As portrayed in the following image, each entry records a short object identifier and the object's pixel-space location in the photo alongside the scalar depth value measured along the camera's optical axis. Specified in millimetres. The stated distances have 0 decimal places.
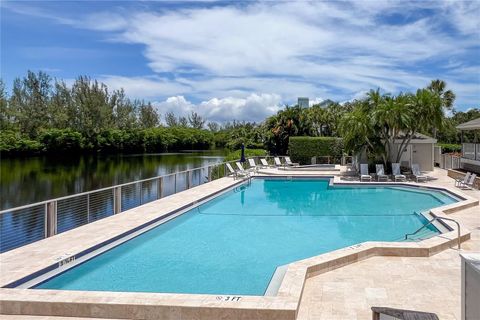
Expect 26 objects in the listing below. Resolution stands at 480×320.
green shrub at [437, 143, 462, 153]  32281
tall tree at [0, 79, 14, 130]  50781
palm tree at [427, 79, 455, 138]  40469
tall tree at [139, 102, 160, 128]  78125
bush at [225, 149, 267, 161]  27778
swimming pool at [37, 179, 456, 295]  6906
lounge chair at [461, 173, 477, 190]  16078
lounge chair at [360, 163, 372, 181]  19047
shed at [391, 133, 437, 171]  22953
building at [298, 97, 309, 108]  74000
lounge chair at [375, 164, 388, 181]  19016
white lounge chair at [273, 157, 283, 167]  25891
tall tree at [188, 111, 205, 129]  96912
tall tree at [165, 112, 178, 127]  94750
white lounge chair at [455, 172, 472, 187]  16203
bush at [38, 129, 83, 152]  51844
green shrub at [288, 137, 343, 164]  27734
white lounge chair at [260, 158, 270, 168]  25188
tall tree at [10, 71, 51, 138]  53062
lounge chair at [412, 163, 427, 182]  18625
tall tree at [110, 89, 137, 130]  66625
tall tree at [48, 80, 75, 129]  56594
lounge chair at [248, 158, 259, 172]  22897
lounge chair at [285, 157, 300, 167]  25656
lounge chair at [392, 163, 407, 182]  18844
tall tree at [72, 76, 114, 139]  59094
